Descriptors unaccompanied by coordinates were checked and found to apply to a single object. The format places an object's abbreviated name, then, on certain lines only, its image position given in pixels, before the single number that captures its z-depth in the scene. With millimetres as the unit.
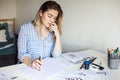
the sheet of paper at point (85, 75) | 1380
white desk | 1337
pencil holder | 1556
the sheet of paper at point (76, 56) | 1678
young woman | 1786
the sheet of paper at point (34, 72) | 1317
